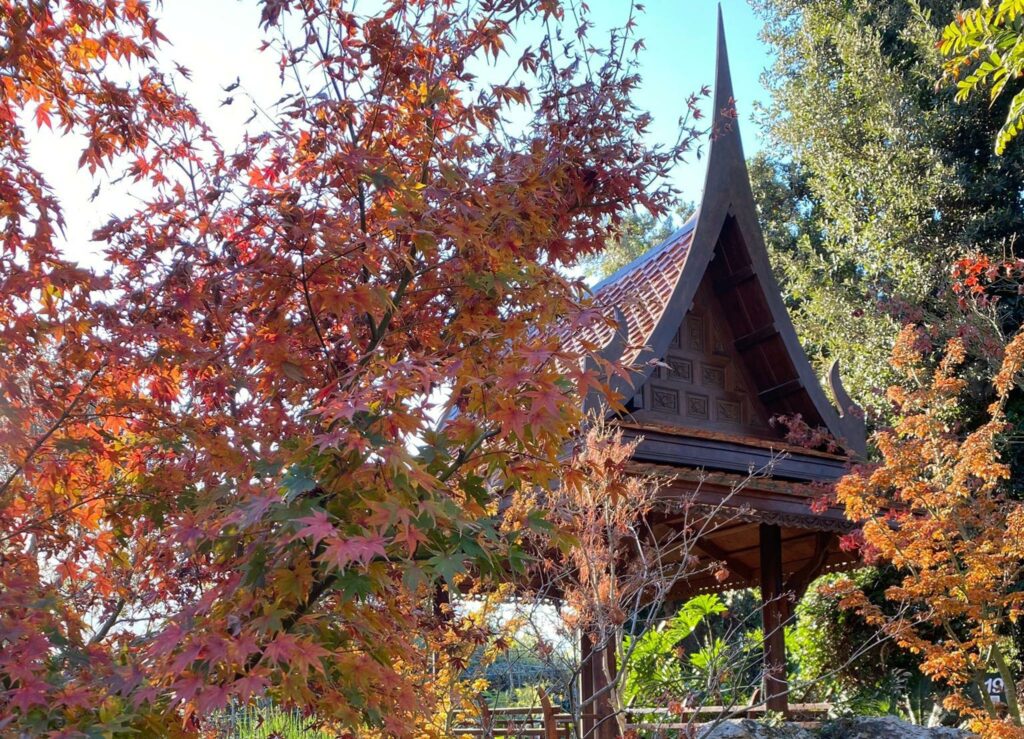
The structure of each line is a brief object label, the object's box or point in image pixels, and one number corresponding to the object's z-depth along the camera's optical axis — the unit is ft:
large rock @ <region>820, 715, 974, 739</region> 22.86
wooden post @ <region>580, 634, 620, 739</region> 21.11
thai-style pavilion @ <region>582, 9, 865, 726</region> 25.10
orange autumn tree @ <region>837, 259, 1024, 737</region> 25.80
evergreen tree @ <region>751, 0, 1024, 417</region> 48.03
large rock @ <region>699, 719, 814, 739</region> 20.40
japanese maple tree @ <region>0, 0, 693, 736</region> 7.75
